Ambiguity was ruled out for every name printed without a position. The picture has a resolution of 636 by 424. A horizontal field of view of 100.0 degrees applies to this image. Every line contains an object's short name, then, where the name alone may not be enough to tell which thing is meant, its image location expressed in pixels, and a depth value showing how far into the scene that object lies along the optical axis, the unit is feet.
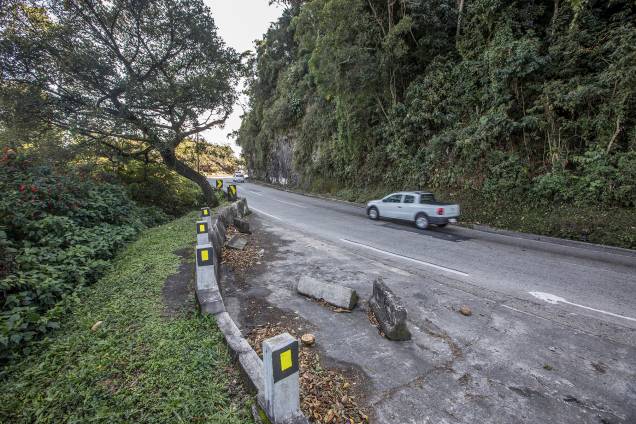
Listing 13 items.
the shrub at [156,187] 42.32
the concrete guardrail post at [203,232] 18.93
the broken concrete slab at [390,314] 12.49
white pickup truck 34.53
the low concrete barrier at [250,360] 7.12
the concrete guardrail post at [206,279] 13.12
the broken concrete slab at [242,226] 31.63
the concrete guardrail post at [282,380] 7.01
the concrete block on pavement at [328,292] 15.24
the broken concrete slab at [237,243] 25.67
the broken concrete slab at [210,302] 12.68
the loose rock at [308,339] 12.06
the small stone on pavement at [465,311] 14.92
